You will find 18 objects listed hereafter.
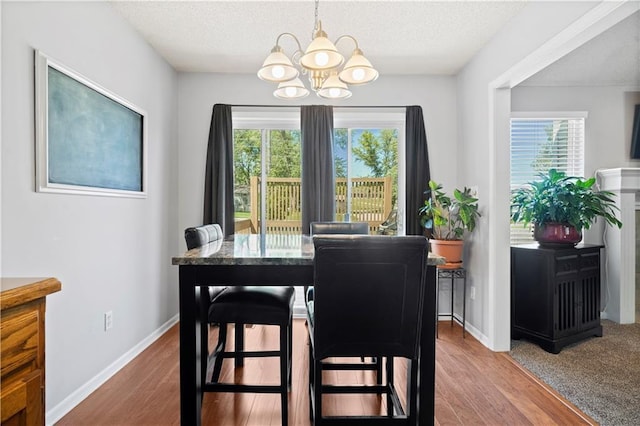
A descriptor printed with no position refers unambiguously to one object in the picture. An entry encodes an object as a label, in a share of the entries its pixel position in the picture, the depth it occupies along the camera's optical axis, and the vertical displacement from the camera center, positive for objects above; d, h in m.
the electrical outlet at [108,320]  2.43 -0.76
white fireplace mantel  3.58 -0.44
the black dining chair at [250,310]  1.84 -0.53
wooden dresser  0.80 -0.33
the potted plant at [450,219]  3.13 -0.07
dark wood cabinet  2.86 -0.71
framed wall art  1.86 +0.49
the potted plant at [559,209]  2.83 +0.02
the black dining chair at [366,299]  1.38 -0.36
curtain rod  3.77 +1.14
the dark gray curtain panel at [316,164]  3.71 +0.51
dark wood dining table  1.62 -0.35
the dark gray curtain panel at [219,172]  3.67 +0.42
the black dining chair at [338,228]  2.78 -0.13
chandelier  1.78 +0.79
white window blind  3.80 +0.72
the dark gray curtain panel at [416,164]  3.74 +0.51
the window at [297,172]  3.89 +0.45
